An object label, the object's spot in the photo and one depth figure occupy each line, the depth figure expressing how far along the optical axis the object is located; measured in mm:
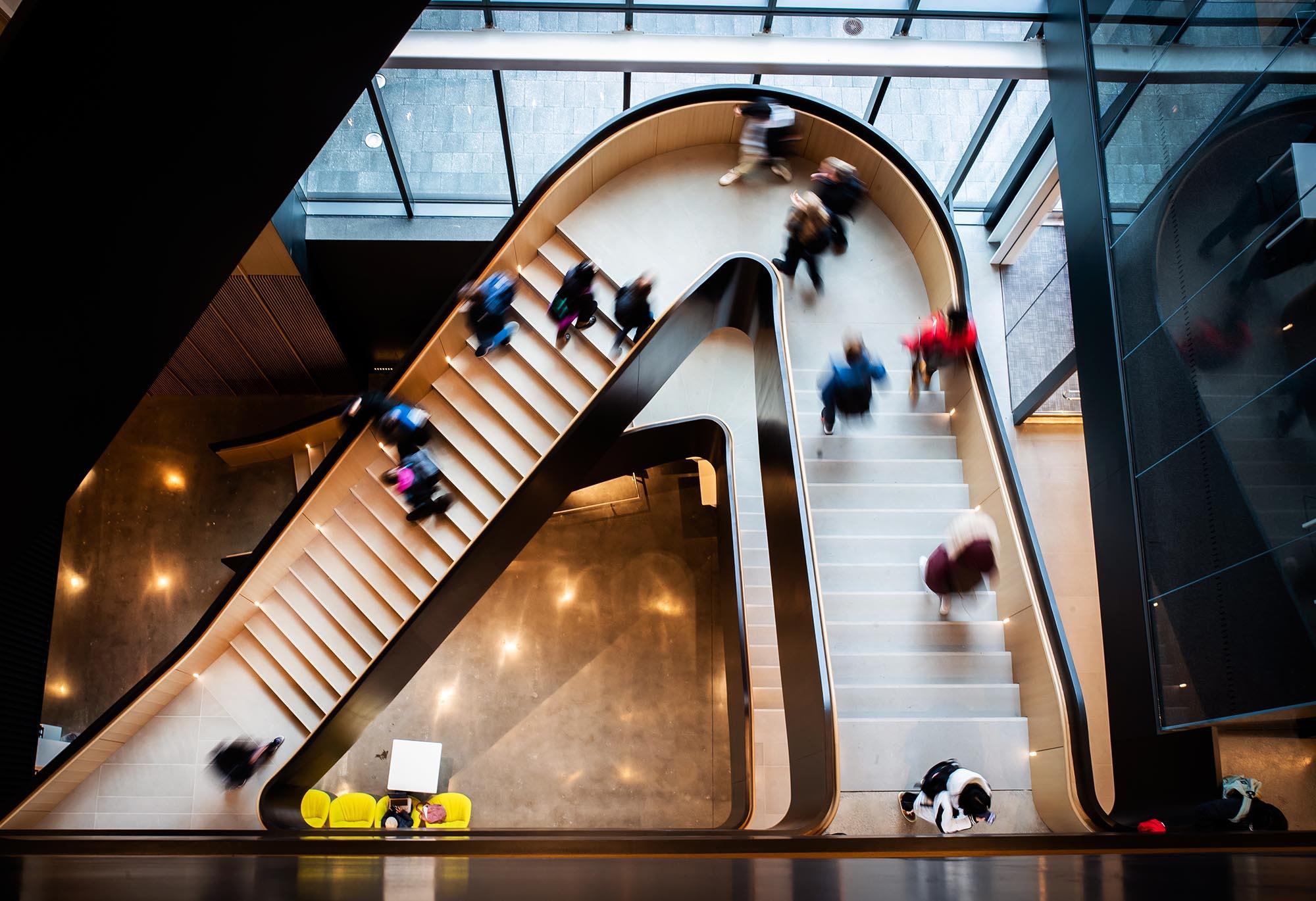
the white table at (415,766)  12023
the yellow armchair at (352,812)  11209
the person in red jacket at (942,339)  8281
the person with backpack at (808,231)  9430
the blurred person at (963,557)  6551
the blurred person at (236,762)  8789
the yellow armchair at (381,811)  11219
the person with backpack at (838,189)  9516
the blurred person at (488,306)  9281
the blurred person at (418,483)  8945
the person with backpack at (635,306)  9078
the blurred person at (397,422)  9141
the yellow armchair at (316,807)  11320
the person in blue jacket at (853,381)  7902
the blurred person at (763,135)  10320
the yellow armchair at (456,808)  11125
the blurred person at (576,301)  9312
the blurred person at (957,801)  5617
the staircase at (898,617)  6363
